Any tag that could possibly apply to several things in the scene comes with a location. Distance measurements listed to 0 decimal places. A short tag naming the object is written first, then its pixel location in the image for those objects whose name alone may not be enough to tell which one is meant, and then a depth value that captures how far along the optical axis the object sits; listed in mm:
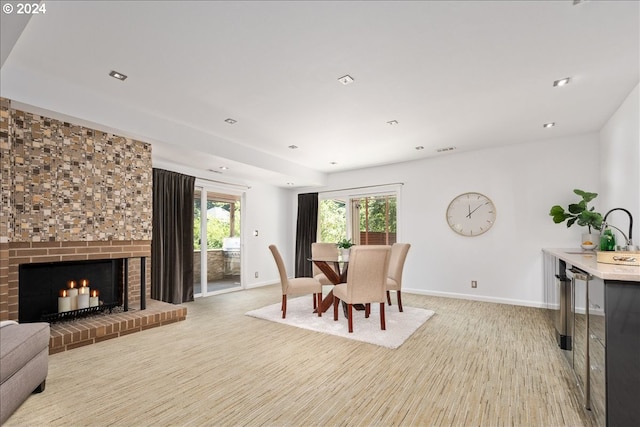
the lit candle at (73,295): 3447
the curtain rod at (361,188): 6109
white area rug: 3320
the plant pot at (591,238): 4191
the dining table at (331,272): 4219
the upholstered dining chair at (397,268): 4258
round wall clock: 5102
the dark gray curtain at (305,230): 7151
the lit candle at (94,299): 3607
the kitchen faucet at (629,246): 2594
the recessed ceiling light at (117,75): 2703
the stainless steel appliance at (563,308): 2639
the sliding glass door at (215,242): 5555
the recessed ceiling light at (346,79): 2770
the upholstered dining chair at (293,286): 4062
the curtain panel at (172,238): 4672
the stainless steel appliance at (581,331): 1945
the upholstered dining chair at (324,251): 4861
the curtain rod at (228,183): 5570
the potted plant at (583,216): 3562
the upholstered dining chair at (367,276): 3438
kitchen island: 1565
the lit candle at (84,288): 3537
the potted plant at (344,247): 4946
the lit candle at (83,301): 3496
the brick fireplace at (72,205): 2863
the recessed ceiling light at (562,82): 2839
